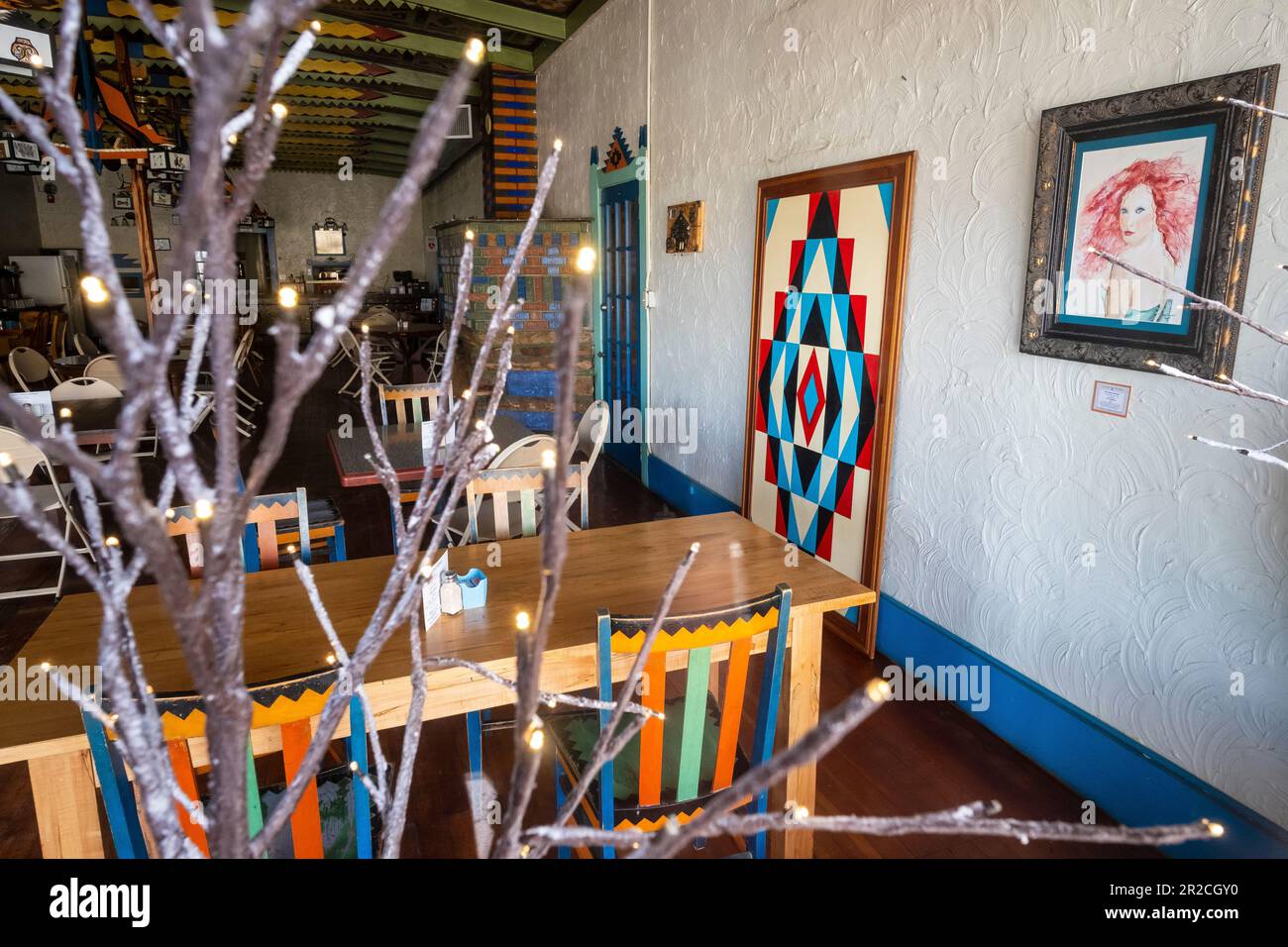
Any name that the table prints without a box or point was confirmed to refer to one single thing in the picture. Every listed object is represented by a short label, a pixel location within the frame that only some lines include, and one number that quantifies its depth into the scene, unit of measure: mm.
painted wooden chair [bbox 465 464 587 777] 2816
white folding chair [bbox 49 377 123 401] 4992
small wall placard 2301
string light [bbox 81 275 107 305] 366
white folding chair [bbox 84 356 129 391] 5862
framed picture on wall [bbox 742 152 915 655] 3215
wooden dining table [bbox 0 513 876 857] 1529
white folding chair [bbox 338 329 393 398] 7714
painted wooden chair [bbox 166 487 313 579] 2385
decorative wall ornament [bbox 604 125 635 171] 5754
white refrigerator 12750
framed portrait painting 1967
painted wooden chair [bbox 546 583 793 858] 1600
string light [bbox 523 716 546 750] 486
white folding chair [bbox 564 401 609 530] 3270
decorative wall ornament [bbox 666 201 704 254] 4762
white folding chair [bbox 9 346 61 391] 6574
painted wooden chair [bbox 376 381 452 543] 4223
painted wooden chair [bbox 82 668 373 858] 1238
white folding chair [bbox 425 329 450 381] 7830
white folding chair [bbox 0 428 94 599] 3449
